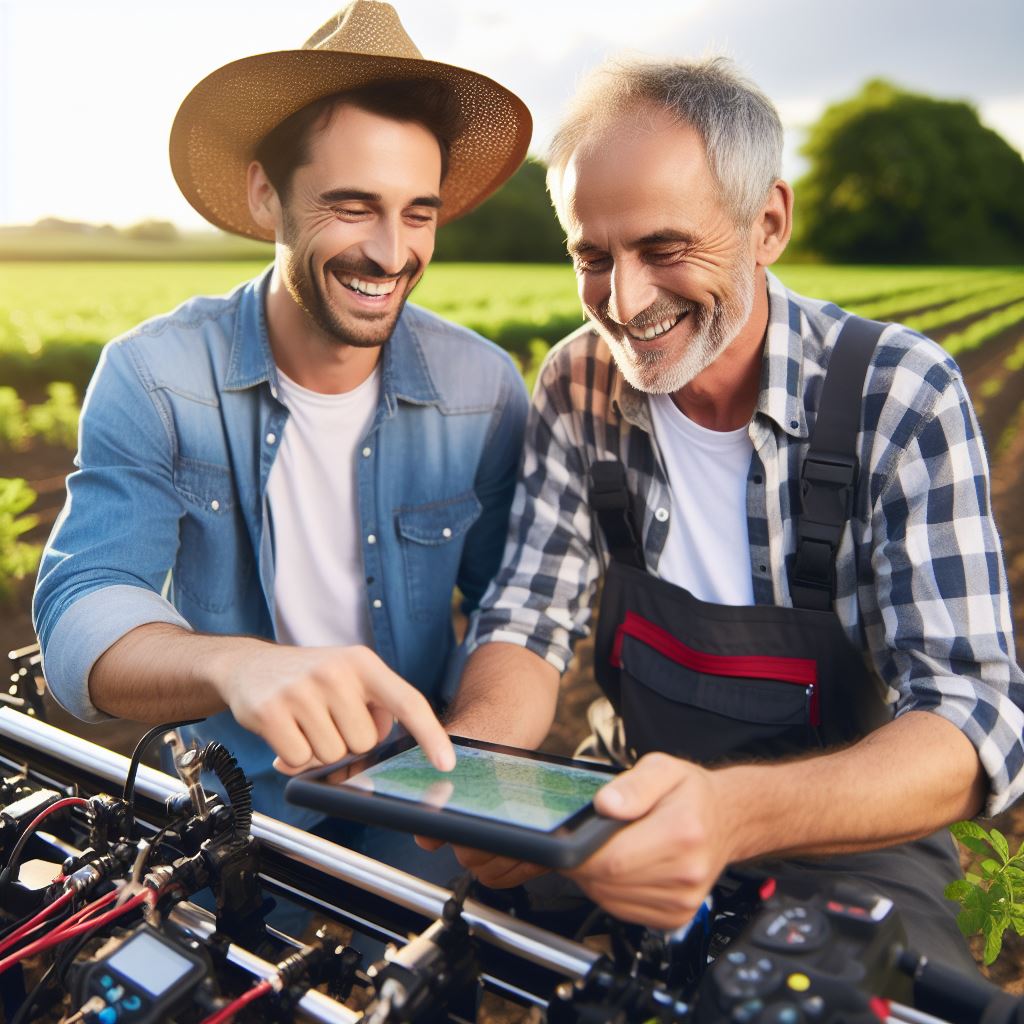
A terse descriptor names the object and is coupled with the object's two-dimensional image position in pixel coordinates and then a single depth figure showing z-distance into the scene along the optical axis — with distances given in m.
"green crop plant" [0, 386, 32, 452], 6.44
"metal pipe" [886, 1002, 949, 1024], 0.87
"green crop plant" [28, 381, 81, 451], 6.73
